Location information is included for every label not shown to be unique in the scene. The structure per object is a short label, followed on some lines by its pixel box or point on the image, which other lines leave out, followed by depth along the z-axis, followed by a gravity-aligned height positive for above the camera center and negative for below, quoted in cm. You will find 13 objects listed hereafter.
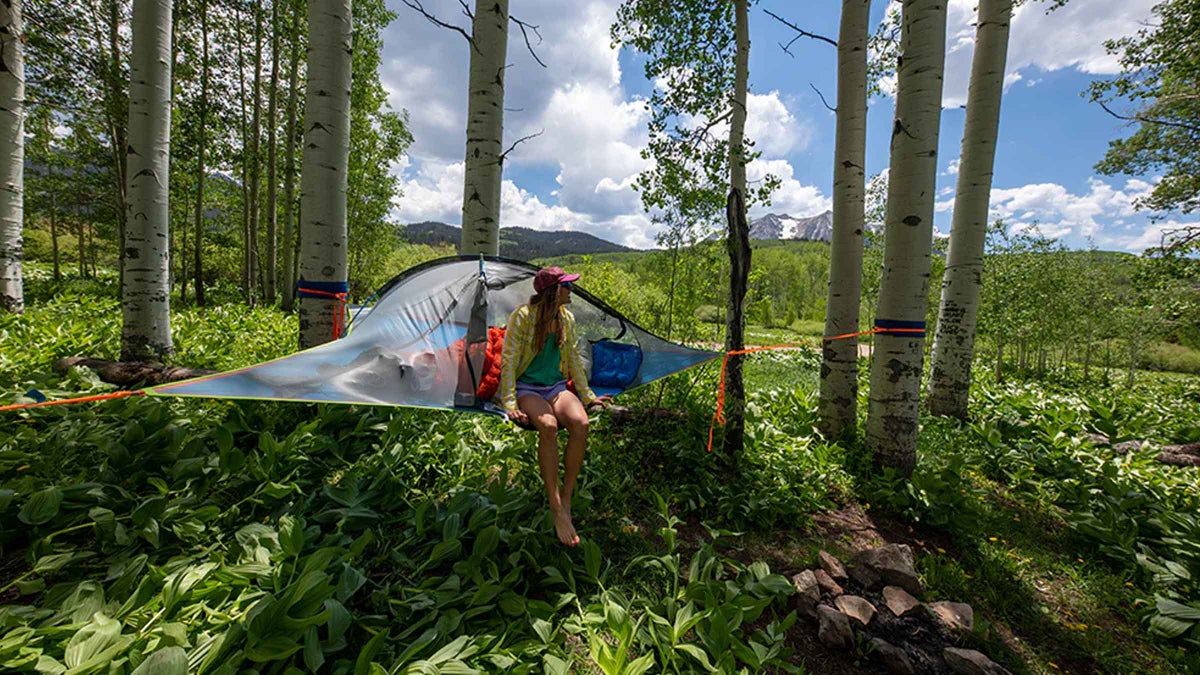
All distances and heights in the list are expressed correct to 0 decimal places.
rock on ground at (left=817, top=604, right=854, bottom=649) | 210 -153
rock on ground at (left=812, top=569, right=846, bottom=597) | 240 -150
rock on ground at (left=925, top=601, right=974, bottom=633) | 220 -150
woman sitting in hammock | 249 -49
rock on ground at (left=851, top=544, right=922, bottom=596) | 246 -145
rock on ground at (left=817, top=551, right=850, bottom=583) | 251 -147
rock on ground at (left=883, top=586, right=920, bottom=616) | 226 -149
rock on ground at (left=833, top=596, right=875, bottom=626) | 219 -150
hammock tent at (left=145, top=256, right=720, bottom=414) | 212 -36
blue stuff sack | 360 -47
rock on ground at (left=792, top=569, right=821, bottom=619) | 228 -149
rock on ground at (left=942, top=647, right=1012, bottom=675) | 192 -152
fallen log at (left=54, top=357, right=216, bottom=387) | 328 -71
